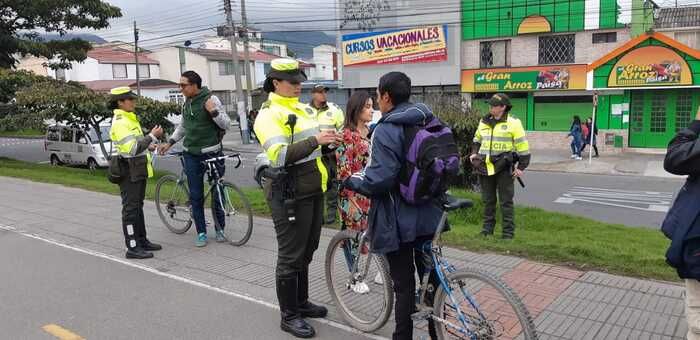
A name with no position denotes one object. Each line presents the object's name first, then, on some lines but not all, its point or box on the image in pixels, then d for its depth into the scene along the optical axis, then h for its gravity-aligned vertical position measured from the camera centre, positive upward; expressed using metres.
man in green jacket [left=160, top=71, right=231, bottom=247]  6.36 -0.30
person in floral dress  5.04 -0.45
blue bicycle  3.25 -1.22
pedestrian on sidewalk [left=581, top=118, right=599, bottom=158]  23.59 -1.43
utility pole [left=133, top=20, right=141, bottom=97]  42.81 +5.50
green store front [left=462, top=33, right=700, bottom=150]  22.39 +0.44
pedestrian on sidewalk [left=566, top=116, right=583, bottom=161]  22.61 -1.41
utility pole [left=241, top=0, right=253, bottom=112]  29.62 +3.64
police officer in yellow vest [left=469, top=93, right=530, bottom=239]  6.71 -0.58
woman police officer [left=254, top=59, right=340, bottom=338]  4.04 -0.50
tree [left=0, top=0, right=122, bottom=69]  19.05 +3.23
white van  19.16 -1.09
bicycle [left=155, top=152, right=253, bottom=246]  6.59 -1.13
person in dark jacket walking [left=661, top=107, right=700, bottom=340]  2.90 -0.62
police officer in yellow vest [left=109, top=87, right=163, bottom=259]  6.24 -0.50
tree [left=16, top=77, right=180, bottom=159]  15.41 +0.22
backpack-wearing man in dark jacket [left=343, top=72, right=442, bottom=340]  3.36 -0.58
